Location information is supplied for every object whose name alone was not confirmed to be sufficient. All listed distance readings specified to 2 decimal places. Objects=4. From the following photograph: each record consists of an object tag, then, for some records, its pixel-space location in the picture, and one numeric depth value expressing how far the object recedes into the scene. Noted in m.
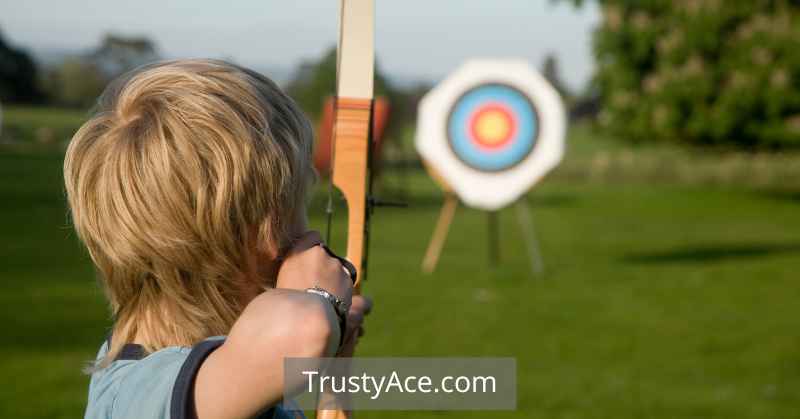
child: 1.71
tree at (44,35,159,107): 32.03
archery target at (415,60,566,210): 13.39
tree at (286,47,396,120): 31.72
